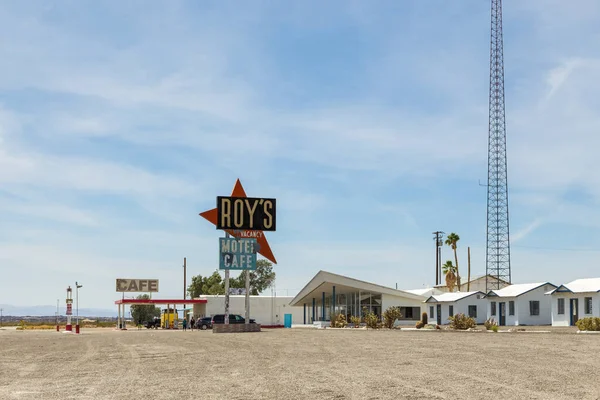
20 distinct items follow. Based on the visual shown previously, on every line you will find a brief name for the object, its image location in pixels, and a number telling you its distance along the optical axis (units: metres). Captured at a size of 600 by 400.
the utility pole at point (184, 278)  104.81
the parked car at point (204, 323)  75.46
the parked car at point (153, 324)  84.31
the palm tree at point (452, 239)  105.75
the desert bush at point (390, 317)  61.12
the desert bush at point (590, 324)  43.41
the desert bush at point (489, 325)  50.55
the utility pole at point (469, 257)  110.45
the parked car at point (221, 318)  72.06
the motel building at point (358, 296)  71.31
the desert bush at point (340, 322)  66.25
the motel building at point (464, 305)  69.50
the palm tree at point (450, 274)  94.25
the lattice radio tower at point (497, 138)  70.00
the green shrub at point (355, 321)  66.06
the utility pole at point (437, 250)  125.19
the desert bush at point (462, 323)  52.06
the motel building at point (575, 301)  53.50
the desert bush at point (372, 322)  60.78
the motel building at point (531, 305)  62.69
